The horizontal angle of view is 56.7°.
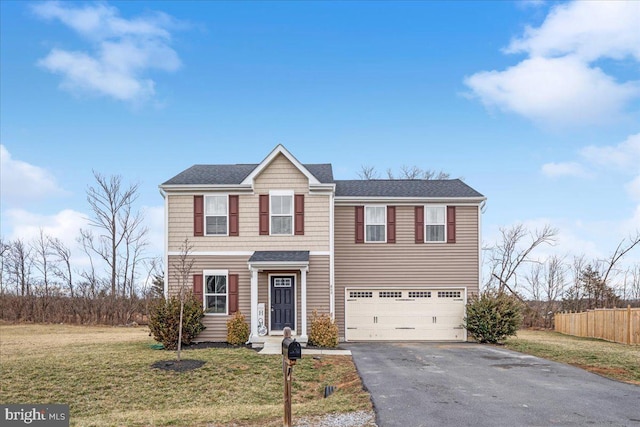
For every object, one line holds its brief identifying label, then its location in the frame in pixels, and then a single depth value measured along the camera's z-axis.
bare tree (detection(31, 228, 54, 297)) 40.47
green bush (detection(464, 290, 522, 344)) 21.33
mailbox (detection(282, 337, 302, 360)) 8.43
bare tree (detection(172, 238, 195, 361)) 20.33
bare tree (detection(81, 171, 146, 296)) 39.66
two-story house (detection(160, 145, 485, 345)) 20.72
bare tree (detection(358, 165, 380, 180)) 45.78
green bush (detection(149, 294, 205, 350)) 19.22
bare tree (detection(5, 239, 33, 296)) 40.91
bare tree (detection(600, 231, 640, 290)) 36.62
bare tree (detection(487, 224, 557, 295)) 39.19
